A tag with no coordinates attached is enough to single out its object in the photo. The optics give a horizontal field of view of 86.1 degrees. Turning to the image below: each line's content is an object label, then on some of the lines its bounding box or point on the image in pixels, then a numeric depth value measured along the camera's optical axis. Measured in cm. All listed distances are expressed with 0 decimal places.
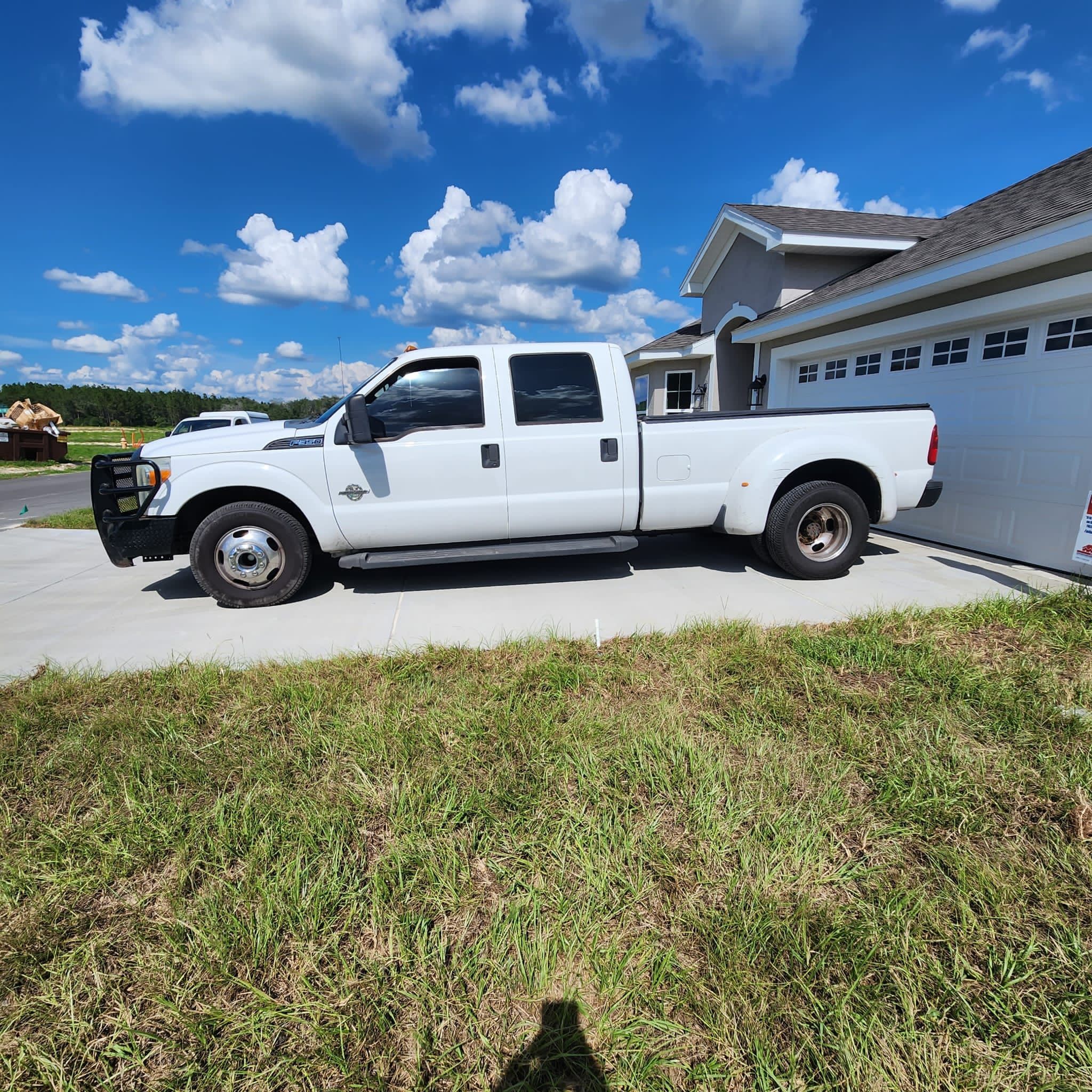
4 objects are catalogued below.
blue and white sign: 432
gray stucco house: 522
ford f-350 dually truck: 461
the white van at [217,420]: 1568
